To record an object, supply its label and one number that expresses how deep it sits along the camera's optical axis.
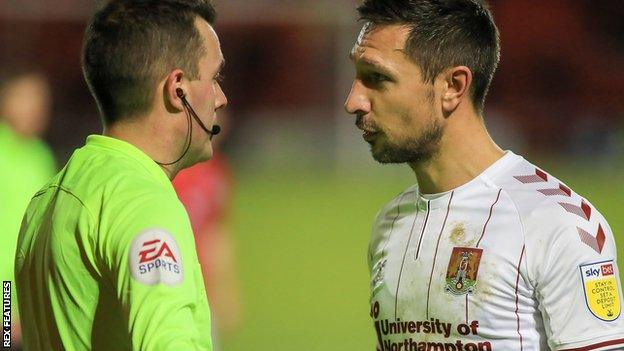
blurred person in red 14.52
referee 5.04
